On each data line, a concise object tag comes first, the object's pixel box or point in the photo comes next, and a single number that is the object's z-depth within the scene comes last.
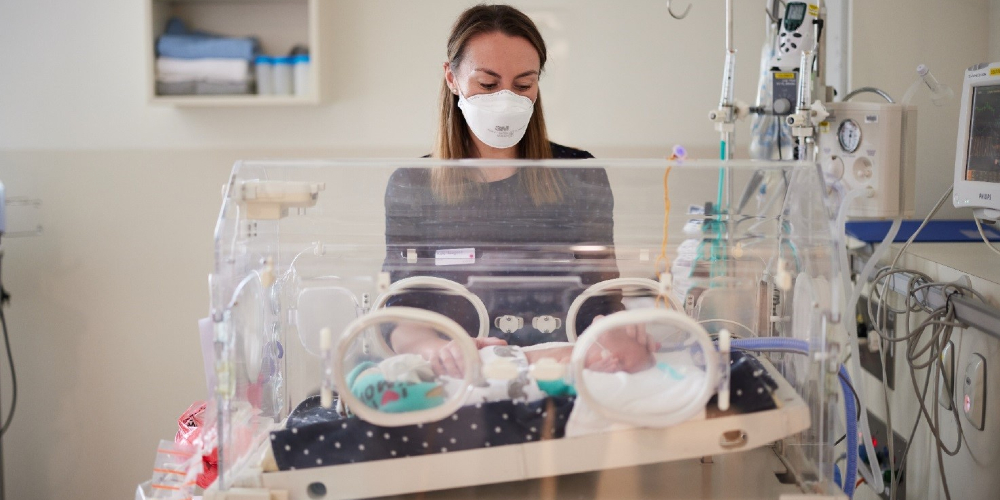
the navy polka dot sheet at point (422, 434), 1.28
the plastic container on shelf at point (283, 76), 2.84
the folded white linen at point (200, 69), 2.79
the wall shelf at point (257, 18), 2.90
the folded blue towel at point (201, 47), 2.78
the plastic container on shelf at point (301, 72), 2.83
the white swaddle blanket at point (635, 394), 1.27
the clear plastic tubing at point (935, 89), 2.08
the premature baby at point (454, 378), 1.28
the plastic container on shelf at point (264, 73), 2.84
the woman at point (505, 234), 1.51
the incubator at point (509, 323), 1.28
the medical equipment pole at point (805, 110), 2.13
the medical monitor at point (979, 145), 1.81
